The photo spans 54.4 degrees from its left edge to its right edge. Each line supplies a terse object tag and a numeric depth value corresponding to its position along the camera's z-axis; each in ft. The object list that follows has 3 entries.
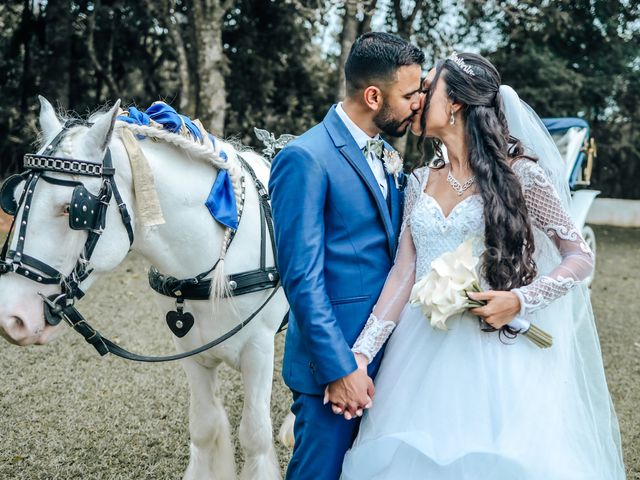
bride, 6.41
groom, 6.48
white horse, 7.18
